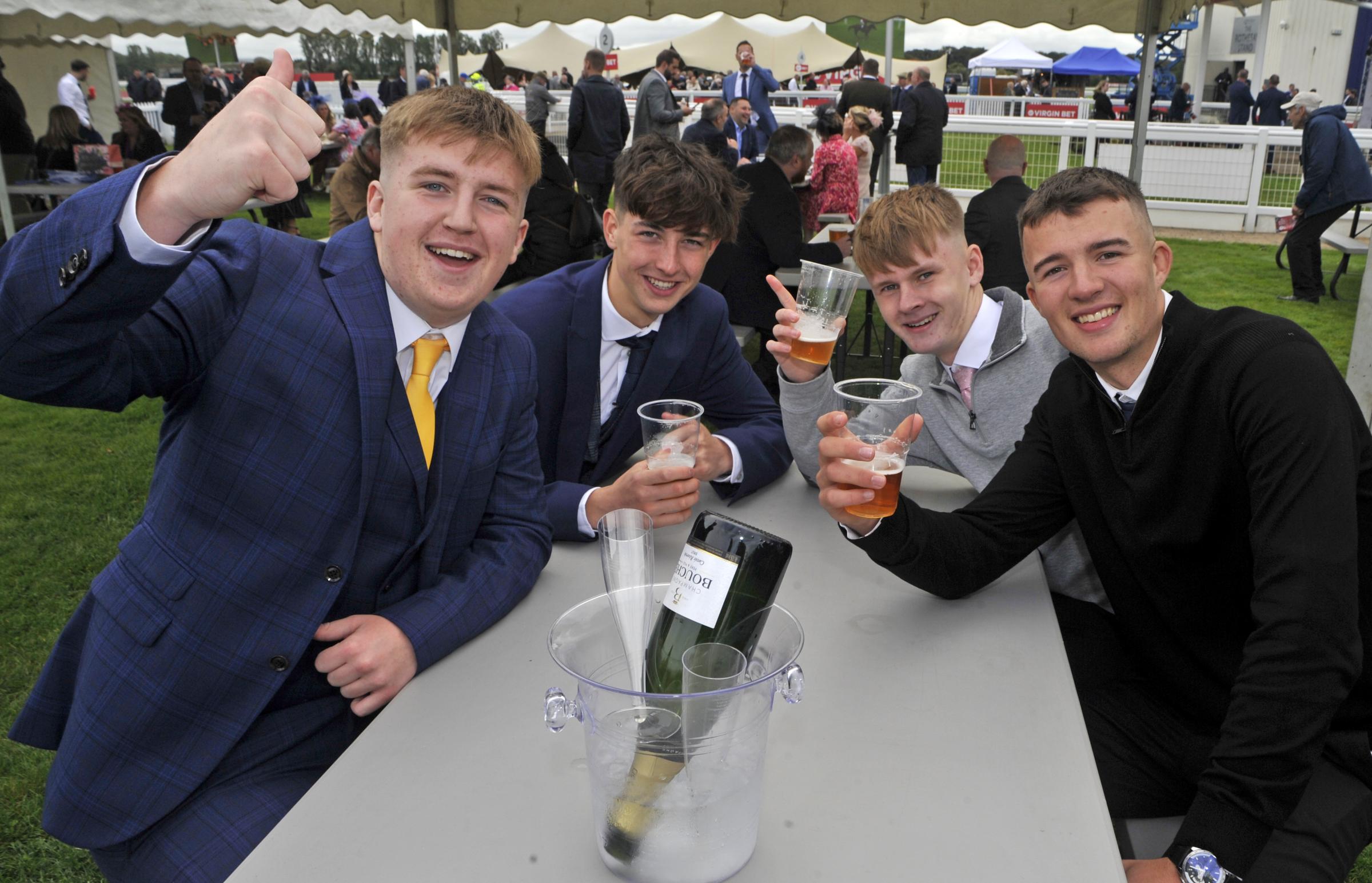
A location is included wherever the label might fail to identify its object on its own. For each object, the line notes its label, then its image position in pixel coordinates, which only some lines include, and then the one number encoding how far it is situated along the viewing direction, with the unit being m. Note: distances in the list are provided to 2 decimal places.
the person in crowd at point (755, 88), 13.41
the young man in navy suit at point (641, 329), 2.50
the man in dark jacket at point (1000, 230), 5.78
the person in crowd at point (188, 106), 13.33
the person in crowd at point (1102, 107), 18.58
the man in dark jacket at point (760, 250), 5.92
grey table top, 1.07
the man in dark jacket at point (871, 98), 12.29
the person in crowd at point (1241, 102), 19.03
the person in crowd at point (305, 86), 19.73
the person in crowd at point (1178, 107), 18.86
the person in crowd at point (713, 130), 11.20
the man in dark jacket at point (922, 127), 12.11
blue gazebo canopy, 32.47
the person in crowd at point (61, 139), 10.41
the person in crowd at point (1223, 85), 25.94
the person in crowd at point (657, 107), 12.00
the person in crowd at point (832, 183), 8.39
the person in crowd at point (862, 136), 9.99
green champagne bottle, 1.04
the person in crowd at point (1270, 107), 18.66
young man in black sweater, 1.46
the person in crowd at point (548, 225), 6.19
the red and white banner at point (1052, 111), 22.48
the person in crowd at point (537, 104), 12.83
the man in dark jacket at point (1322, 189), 8.63
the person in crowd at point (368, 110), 16.09
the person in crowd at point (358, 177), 5.79
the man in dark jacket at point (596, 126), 11.00
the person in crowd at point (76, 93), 15.24
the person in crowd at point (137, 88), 24.45
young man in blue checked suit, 1.49
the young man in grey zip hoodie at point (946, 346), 2.29
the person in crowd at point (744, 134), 12.83
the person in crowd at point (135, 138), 11.87
